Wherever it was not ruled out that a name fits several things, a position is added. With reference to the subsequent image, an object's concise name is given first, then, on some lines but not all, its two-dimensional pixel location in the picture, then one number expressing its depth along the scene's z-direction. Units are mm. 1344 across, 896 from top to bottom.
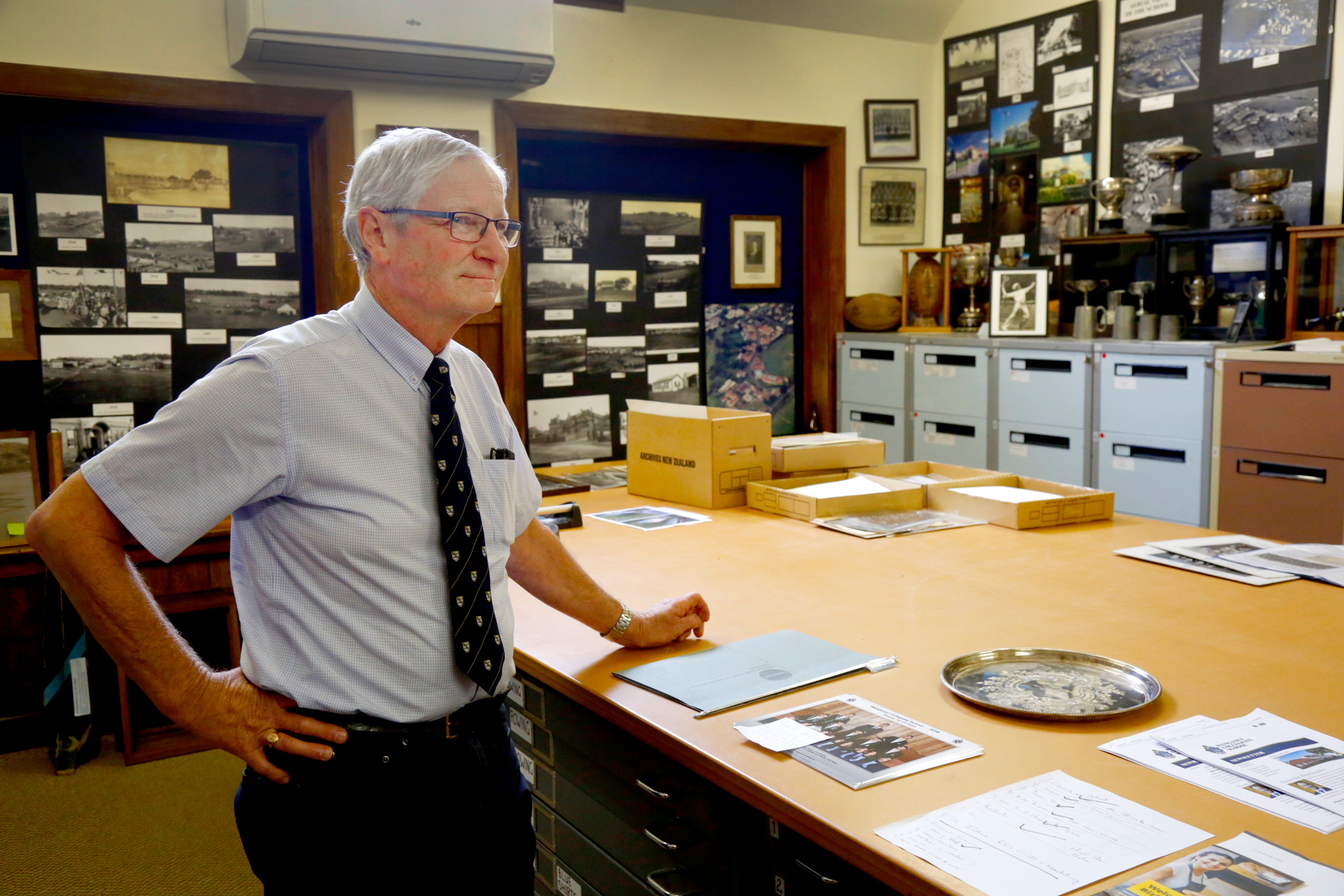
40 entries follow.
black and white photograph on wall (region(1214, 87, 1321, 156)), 4199
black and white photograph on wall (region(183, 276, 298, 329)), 4078
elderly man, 1269
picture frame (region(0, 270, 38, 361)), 3729
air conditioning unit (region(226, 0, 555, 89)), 3582
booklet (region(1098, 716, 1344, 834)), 1131
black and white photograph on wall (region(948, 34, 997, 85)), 5352
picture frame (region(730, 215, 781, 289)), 5367
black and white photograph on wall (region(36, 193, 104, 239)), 3791
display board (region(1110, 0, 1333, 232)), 4191
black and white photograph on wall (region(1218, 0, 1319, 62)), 4160
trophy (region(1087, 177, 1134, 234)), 4652
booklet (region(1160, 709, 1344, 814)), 1193
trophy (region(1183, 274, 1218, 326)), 4328
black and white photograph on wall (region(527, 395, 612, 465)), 4910
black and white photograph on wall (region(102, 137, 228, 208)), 3902
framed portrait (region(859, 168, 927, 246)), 5523
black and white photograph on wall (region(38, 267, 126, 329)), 3811
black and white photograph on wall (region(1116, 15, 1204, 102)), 4547
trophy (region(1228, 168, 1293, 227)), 4059
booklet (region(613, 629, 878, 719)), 1537
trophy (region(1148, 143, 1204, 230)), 4340
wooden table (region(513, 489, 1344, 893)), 1212
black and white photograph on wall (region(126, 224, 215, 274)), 3947
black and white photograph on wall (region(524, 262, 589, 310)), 4820
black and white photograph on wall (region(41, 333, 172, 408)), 3844
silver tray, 1439
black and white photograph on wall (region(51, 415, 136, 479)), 3881
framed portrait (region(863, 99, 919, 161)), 5473
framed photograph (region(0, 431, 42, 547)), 3643
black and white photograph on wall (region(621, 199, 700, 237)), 5039
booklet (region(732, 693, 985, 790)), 1273
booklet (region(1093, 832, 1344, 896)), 996
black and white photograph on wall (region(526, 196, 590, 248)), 4777
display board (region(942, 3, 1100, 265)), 4984
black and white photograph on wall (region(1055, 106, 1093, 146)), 4961
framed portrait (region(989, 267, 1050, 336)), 4734
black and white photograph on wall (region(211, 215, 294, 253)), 4098
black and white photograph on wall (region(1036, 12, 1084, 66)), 4930
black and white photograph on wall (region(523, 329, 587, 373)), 4855
